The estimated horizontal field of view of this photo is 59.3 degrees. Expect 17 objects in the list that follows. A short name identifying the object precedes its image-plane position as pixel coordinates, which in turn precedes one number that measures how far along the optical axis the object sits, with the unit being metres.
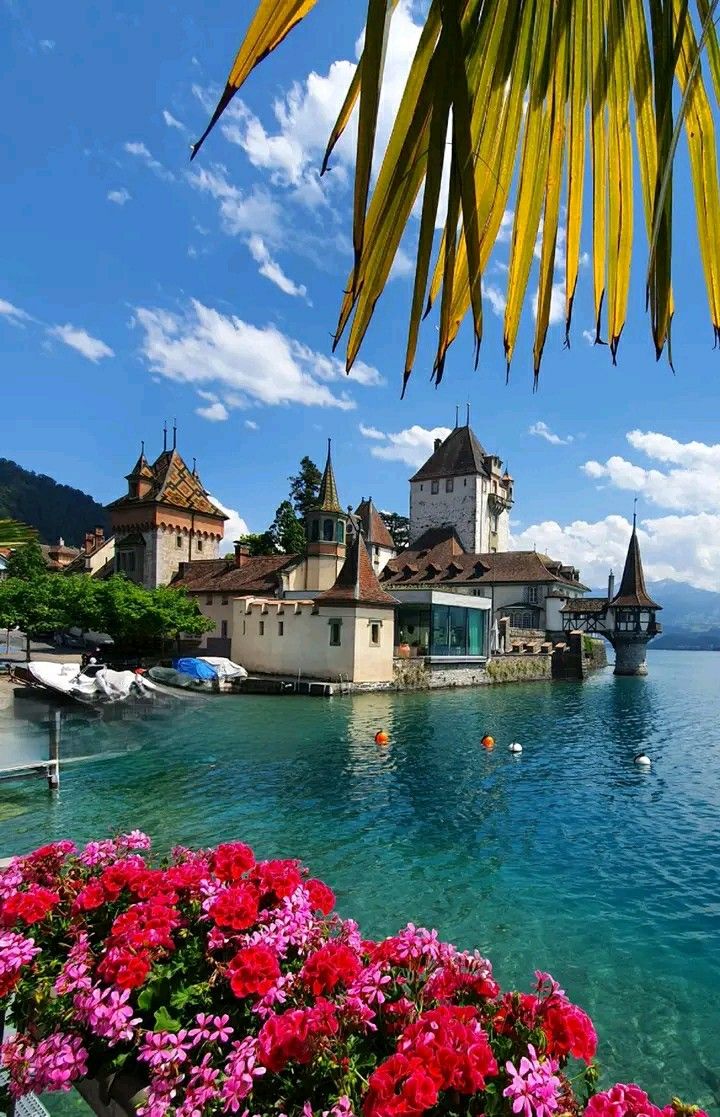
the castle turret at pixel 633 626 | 62.84
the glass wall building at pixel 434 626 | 43.69
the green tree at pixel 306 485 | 68.88
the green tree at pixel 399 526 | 92.81
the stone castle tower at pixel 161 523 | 50.62
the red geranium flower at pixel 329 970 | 2.92
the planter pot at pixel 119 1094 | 2.74
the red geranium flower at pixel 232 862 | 3.84
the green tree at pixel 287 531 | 63.19
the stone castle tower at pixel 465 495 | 74.69
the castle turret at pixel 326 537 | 43.97
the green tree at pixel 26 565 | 46.51
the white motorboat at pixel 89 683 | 26.84
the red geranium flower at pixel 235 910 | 3.32
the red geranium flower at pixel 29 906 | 3.41
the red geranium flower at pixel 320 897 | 3.68
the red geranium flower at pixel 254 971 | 2.95
